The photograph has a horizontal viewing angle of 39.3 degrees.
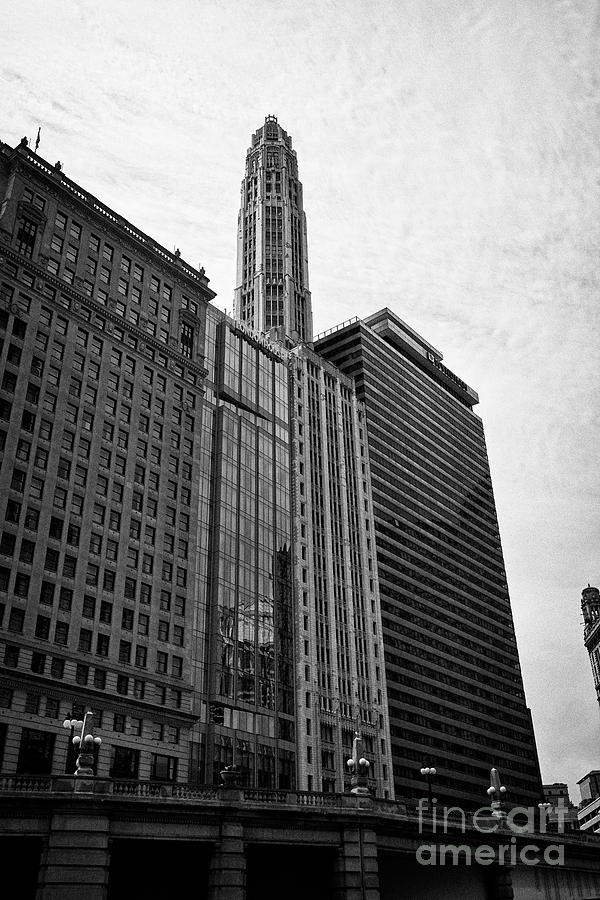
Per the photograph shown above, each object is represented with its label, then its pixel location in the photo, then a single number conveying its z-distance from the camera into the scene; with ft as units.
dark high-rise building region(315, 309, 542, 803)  439.63
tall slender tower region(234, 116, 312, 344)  508.12
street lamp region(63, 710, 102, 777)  139.72
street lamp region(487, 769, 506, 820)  191.52
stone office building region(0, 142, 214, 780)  231.91
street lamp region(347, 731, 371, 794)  160.25
